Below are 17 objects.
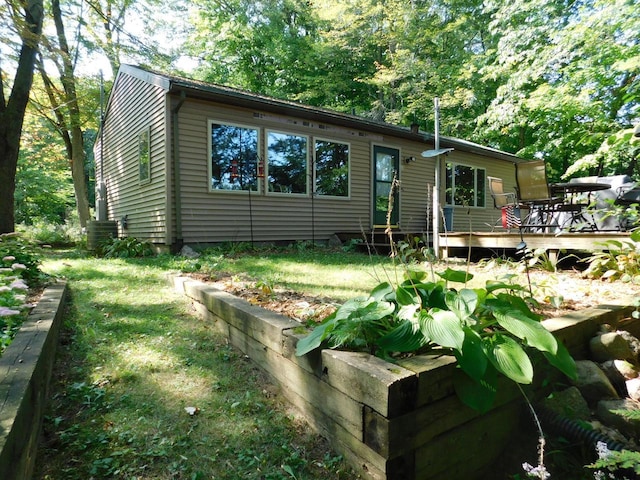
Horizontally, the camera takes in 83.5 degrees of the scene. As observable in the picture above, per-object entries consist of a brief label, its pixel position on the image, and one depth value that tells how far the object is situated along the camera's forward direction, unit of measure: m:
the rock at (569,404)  1.62
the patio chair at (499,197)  7.41
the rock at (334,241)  8.09
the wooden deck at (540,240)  4.10
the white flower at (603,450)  1.25
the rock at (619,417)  1.58
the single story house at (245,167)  6.64
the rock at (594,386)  1.76
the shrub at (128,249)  7.05
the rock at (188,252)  6.14
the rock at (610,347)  1.96
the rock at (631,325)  2.29
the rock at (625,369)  1.90
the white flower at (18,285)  2.02
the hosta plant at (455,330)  1.20
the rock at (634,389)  1.80
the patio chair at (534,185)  5.48
